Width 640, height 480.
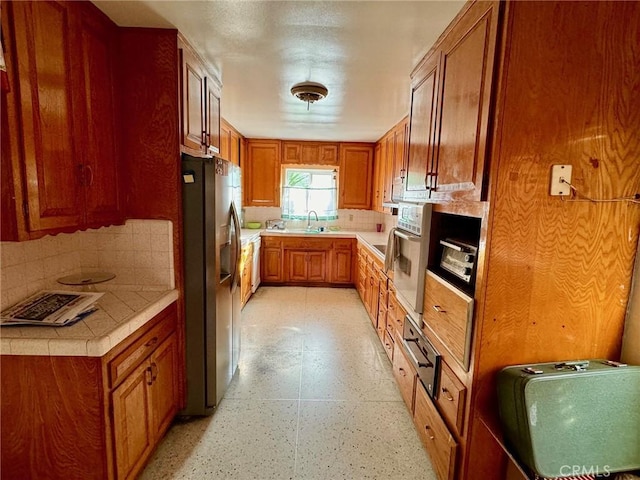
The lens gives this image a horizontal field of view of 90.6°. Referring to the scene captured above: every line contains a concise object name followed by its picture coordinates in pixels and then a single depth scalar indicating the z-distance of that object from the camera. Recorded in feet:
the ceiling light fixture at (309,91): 8.05
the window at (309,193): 16.98
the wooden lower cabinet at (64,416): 4.26
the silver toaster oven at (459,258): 4.81
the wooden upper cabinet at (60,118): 3.98
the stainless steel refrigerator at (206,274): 6.32
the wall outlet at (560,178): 4.03
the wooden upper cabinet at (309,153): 16.28
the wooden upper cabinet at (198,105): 6.32
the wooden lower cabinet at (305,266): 15.96
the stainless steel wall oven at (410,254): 5.98
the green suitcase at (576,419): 3.82
